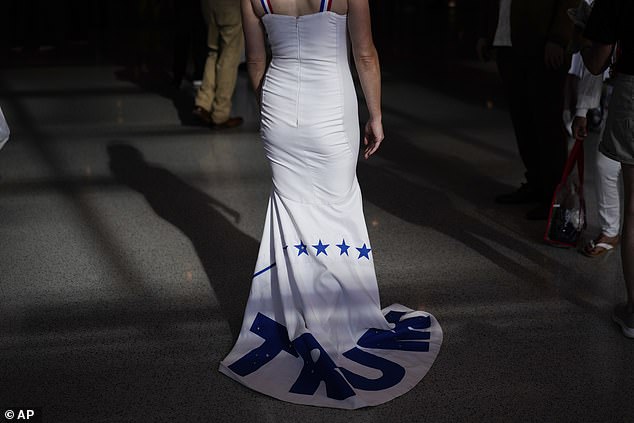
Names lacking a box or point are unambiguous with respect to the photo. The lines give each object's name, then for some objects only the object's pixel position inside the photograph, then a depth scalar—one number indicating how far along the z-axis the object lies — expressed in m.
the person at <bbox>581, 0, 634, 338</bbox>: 2.65
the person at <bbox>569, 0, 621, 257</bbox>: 3.48
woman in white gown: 2.63
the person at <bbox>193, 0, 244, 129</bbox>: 5.97
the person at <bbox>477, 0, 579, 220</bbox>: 3.89
